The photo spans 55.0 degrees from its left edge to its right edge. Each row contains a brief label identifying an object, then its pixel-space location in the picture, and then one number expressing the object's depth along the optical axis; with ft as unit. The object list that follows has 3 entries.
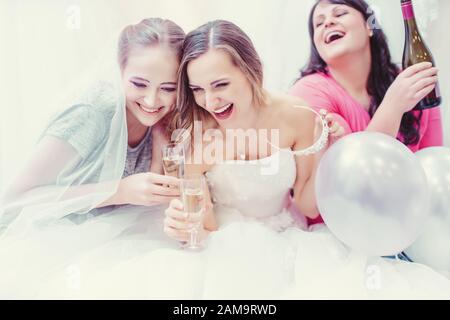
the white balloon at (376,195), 4.28
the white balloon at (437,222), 4.64
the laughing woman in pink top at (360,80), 5.29
